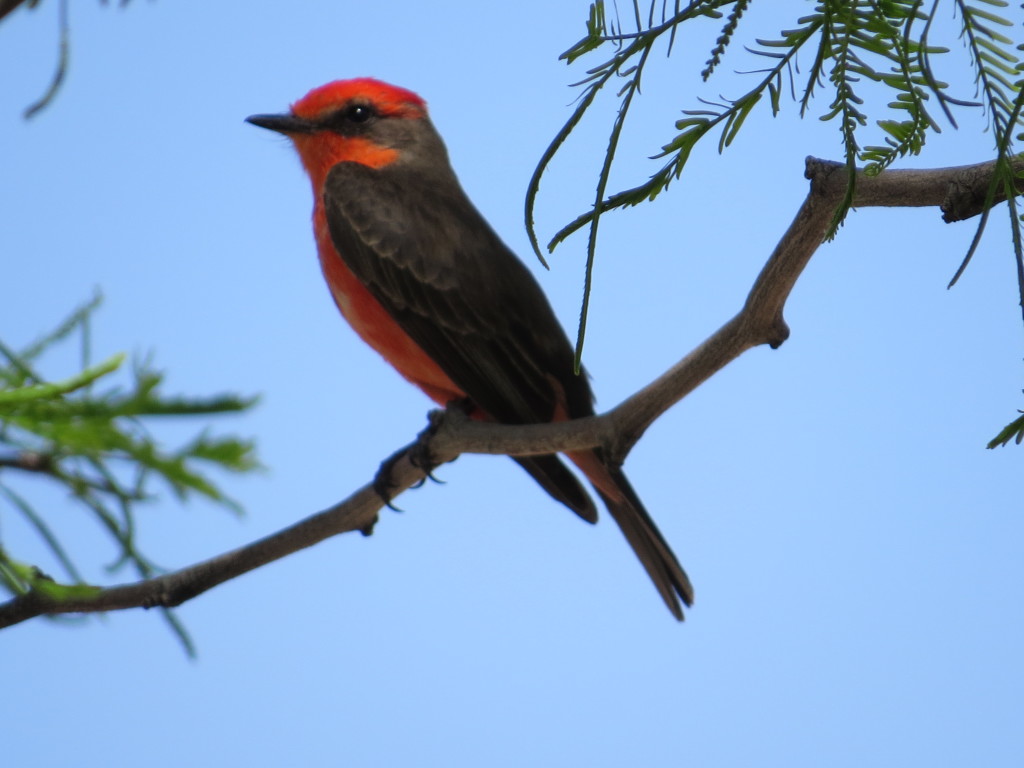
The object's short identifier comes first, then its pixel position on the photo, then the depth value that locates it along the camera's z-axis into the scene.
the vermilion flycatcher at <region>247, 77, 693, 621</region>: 3.98
